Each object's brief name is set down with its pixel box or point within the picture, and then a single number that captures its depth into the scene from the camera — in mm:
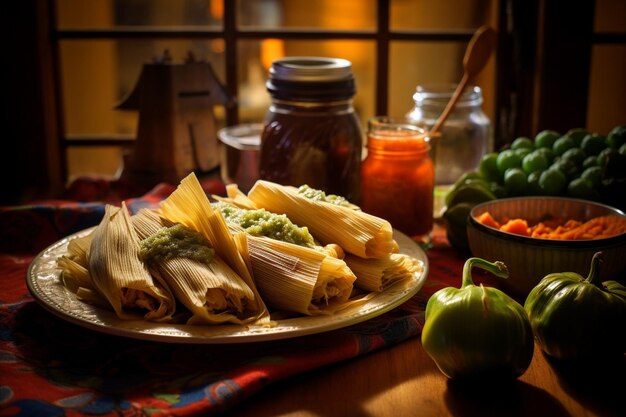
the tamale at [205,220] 1089
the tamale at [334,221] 1187
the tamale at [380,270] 1149
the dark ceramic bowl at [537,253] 1187
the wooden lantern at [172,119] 1816
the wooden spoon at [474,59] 1649
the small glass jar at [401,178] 1519
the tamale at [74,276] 1125
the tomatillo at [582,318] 988
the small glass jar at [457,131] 1796
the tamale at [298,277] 1059
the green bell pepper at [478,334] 929
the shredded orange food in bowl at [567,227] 1281
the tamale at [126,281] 1026
